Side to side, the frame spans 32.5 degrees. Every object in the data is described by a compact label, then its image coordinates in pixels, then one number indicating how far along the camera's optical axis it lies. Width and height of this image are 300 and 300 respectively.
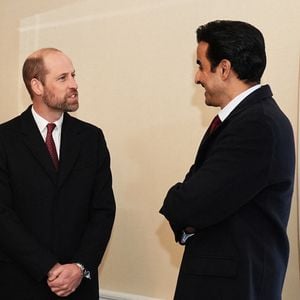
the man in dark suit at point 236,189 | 1.49
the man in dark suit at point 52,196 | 2.03
